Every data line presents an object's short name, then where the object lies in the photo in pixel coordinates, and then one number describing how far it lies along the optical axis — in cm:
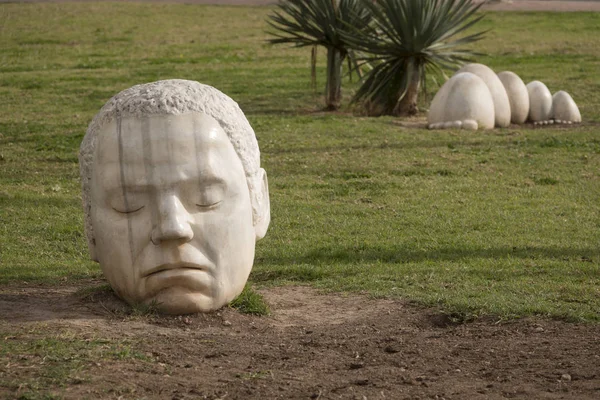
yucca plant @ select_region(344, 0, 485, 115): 1516
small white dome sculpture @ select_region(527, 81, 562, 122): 1571
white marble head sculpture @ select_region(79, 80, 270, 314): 623
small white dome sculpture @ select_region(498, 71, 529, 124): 1550
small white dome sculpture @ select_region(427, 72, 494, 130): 1455
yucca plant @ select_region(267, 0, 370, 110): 1562
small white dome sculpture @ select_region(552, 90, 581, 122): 1555
